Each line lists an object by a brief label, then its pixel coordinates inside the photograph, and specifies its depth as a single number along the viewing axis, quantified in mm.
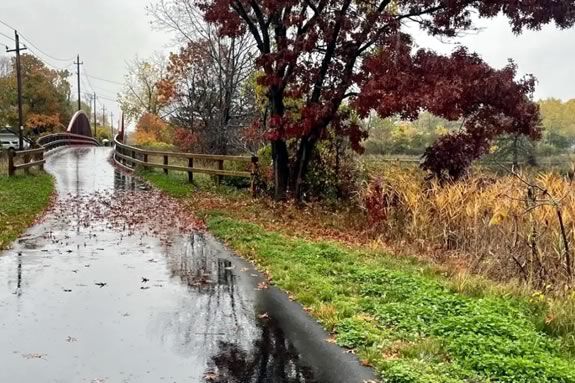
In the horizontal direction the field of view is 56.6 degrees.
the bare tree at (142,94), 49594
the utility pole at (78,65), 64438
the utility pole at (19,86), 33772
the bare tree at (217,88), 22938
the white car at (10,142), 40612
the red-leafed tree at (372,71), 11695
